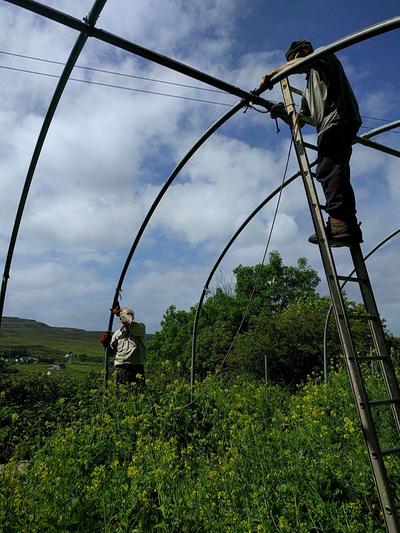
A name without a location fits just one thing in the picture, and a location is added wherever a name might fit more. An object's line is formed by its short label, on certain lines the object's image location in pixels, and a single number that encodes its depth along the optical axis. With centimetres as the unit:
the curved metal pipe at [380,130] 447
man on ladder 283
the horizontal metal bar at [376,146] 433
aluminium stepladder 216
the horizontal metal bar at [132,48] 264
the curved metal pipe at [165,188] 384
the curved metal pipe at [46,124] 276
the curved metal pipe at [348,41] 220
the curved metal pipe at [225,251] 535
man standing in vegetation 659
